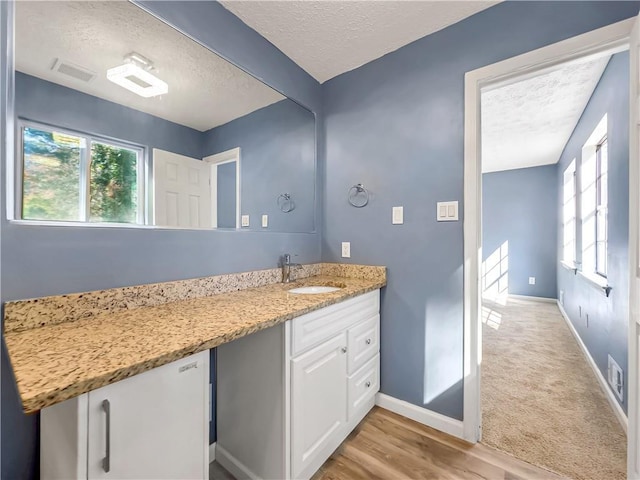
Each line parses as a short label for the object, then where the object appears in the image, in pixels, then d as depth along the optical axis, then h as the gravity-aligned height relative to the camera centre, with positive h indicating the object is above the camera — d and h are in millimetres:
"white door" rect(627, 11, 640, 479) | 1098 -92
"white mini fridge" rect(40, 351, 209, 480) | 625 -493
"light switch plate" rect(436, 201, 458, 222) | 1628 +168
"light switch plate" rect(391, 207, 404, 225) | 1838 +163
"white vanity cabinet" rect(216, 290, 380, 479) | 1141 -731
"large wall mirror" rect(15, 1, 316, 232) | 956 +518
